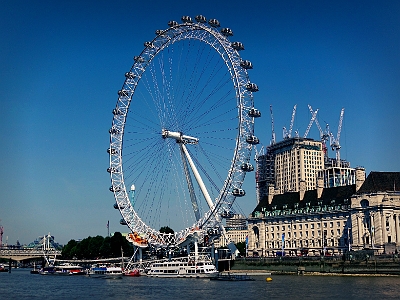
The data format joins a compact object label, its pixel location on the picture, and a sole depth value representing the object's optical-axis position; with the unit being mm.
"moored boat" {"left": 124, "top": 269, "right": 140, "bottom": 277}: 109938
